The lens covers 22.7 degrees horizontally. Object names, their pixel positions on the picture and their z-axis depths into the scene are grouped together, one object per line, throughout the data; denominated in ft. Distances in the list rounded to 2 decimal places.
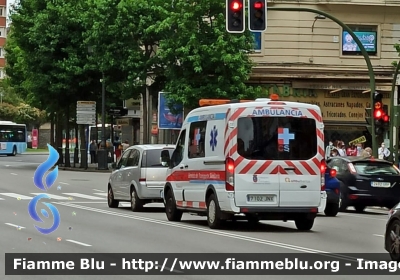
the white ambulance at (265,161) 59.82
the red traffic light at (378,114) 97.40
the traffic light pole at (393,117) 99.60
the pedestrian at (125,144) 186.09
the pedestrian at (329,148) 140.92
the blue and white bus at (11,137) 268.21
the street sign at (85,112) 168.76
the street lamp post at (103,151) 168.83
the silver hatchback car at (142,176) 79.25
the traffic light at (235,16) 82.69
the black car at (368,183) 84.94
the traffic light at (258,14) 82.94
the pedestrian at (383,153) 130.33
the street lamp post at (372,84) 94.57
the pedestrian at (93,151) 198.18
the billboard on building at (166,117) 151.43
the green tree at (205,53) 142.10
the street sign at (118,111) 175.52
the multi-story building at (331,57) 148.36
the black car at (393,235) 43.73
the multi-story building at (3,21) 419.95
